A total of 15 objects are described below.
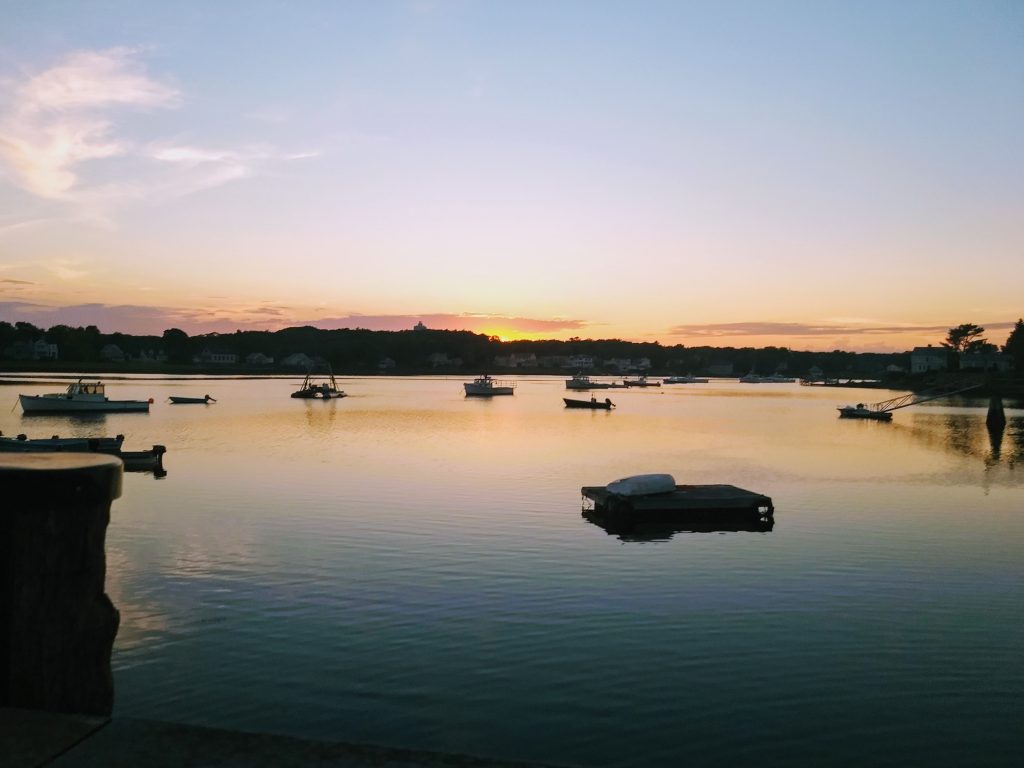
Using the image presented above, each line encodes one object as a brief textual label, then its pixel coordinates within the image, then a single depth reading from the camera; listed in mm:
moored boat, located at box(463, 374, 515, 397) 147250
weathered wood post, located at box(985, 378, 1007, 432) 82000
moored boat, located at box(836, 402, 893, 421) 98531
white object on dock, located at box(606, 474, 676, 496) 29422
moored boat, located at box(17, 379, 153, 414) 79188
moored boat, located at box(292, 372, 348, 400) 124875
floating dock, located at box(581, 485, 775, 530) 28672
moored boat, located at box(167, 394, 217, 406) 102250
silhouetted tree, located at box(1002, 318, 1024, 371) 150750
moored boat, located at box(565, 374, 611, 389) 194000
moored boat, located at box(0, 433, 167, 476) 39000
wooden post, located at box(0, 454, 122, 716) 5203
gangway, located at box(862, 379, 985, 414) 121375
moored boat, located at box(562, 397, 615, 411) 113375
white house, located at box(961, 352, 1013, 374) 187875
